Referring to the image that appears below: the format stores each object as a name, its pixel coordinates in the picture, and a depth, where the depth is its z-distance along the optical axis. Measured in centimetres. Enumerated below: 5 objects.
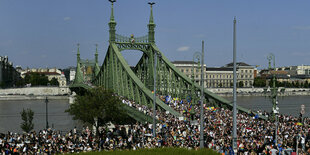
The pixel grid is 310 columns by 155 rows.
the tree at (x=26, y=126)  3772
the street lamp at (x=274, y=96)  2409
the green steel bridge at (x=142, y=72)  3766
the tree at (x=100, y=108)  3170
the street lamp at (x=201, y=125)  1816
